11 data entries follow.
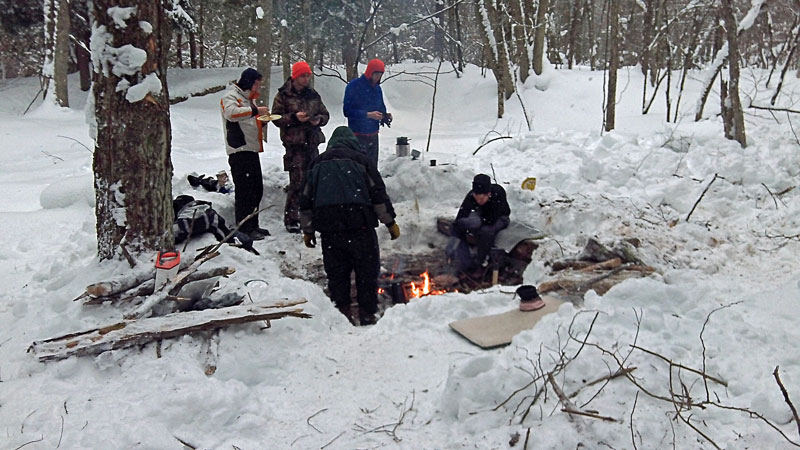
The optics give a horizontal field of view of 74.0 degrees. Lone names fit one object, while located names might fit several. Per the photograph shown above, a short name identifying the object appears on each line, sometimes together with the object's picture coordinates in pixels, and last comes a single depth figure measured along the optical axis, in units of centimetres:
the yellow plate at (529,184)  758
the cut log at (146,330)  305
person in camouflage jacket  645
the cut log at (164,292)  344
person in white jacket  584
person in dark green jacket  471
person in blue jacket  754
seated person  645
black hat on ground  404
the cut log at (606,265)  495
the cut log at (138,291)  367
